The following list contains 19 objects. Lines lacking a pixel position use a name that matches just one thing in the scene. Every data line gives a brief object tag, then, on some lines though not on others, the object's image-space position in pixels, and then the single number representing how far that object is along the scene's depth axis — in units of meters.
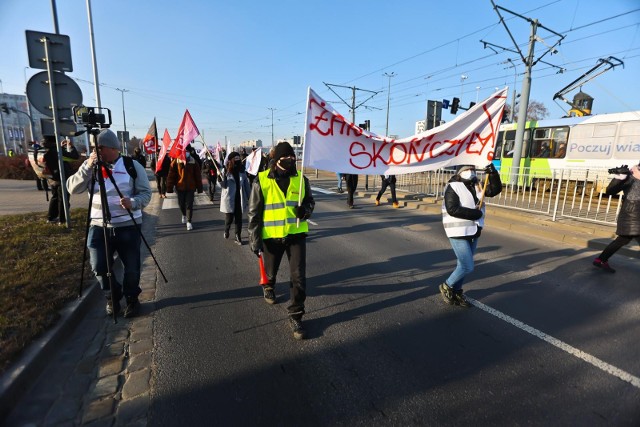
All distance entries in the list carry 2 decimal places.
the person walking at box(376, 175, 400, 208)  11.65
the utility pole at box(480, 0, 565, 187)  14.02
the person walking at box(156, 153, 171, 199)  13.85
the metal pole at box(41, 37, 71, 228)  5.93
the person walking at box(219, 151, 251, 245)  6.96
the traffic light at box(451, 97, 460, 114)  19.38
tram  12.94
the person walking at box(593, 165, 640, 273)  4.98
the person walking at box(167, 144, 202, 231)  7.86
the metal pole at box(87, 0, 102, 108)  20.23
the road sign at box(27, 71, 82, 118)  5.93
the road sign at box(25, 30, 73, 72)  5.85
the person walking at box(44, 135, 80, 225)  7.36
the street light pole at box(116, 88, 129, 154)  23.54
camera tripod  3.22
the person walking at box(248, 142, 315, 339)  3.48
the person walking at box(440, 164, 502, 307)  3.83
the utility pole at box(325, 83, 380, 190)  28.51
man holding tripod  3.42
